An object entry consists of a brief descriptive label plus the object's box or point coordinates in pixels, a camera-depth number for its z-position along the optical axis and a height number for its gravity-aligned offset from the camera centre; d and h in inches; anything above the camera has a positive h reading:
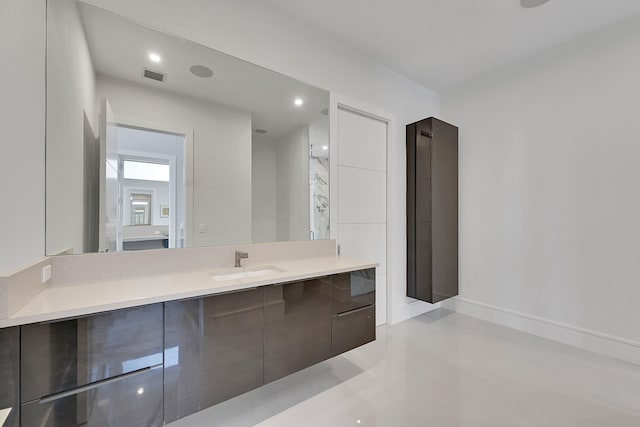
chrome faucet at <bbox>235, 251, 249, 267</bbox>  74.5 -11.4
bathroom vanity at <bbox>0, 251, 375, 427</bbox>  37.7 -23.2
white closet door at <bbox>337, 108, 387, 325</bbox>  105.6 +10.6
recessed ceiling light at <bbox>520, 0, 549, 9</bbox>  82.0 +68.4
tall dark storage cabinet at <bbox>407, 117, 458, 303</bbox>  118.2 +2.4
